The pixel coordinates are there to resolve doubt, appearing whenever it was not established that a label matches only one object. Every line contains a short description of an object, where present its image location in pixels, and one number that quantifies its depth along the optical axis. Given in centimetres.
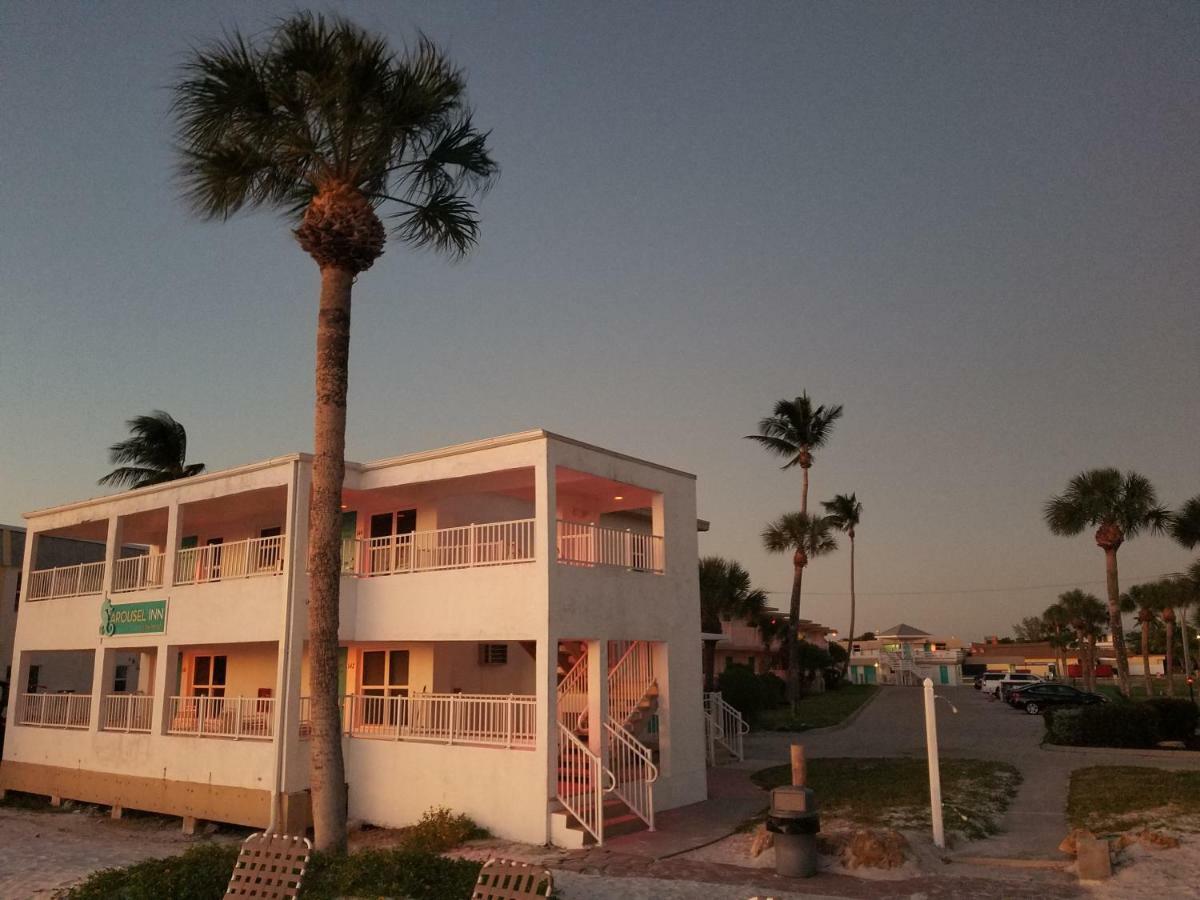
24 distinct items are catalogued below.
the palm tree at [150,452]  3403
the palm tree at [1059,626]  7202
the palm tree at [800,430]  4431
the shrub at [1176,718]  2328
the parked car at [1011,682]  4822
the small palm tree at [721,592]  3918
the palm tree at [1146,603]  5709
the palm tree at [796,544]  4194
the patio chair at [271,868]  963
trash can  1198
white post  1290
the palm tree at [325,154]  1335
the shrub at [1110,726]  2269
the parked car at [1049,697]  3903
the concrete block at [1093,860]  1118
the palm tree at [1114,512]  3447
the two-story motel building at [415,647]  1543
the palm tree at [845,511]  6544
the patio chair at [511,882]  859
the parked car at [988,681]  5562
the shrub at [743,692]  3562
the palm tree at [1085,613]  6475
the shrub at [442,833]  1464
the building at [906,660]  7481
